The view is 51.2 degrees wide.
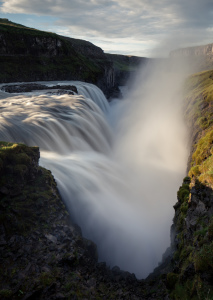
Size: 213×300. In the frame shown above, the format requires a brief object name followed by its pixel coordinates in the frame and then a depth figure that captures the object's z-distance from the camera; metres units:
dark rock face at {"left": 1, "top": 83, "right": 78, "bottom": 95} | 40.87
